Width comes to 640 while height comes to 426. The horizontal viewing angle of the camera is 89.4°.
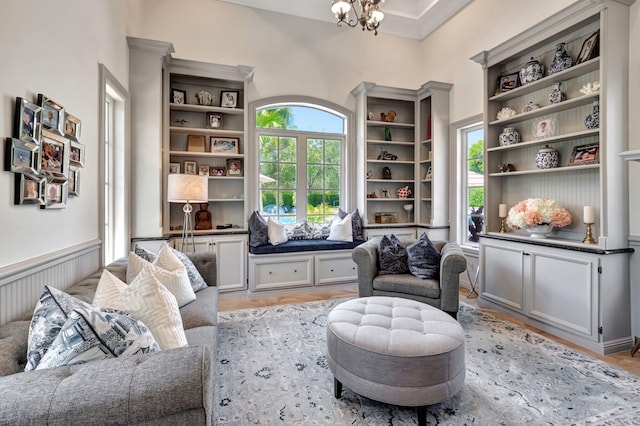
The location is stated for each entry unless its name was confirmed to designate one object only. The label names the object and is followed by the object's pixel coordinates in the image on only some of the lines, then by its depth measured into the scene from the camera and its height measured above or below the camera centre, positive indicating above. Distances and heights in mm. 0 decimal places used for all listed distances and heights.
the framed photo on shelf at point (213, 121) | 4285 +1239
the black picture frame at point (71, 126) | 2074 +588
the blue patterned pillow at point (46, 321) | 1119 -385
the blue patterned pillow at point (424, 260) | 3172 -460
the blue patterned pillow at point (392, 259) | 3328 -470
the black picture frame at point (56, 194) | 1875 +124
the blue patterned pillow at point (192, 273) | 2574 -481
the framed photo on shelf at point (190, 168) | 4203 +601
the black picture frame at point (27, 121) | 1583 +475
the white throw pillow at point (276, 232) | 4238 -243
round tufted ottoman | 1689 -788
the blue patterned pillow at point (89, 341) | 1048 -424
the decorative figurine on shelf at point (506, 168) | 3631 +516
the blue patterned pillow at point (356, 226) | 4637 -178
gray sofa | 833 -483
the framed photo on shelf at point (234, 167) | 4344 +633
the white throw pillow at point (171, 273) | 2189 -412
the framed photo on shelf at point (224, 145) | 4285 +923
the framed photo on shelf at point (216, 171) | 4324 +573
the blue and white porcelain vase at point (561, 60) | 3004 +1448
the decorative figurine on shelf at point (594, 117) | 2748 +829
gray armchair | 2943 -656
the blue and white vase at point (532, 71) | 3260 +1451
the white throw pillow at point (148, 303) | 1419 -413
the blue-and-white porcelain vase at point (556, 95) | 3055 +1130
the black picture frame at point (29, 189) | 1616 +131
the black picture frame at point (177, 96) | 4109 +1499
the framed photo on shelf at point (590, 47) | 2744 +1432
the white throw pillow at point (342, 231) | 4527 -244
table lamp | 3363 +270
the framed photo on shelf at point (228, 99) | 4312 +1534
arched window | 4645 +802
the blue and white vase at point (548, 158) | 3152 +545
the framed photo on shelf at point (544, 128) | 3215 +874
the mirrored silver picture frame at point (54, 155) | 1833 +352
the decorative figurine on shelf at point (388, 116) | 4996 +1512
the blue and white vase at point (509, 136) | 3510 +844
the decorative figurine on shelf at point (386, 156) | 4961 +894
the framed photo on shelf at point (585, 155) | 2809 +529
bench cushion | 4059 -425
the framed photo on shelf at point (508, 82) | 3535 +1455
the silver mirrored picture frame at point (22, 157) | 1541 +290
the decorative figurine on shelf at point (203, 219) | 4180 -67
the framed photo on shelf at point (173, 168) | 4129 +590
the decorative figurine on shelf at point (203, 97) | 4203 +1518
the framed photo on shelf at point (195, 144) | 4199 +912
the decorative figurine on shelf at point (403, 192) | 5052 +338
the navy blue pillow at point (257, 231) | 4129 -223
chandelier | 2919 +1885
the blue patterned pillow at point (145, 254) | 2467 -310
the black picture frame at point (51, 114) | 1789 +583
